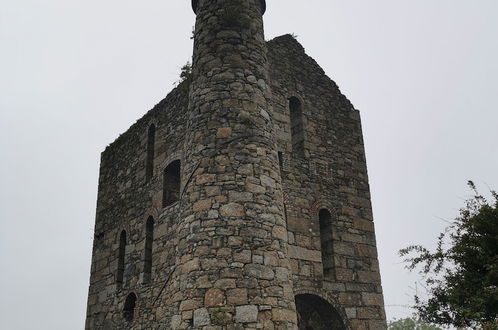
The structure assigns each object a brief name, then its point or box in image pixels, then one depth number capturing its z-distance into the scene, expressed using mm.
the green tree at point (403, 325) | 28353
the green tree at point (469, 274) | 9711
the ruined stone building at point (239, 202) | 6789
